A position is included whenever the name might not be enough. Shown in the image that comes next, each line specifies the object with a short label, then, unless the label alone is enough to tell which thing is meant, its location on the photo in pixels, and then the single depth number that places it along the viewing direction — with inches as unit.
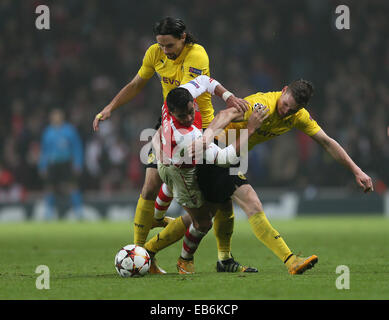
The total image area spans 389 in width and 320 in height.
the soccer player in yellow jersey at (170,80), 504.1
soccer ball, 468.4
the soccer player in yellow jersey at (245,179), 468.4
